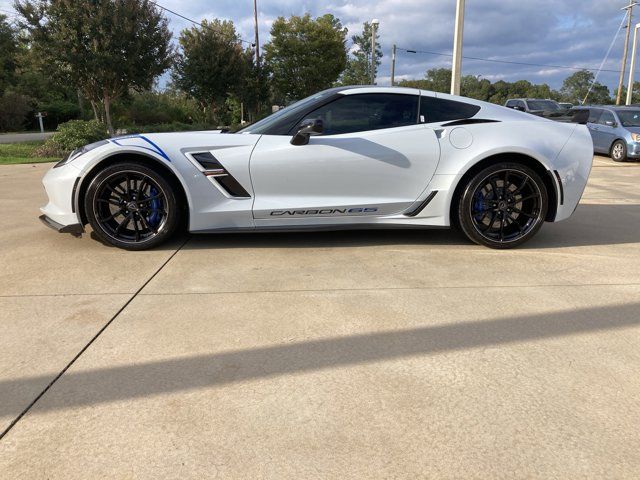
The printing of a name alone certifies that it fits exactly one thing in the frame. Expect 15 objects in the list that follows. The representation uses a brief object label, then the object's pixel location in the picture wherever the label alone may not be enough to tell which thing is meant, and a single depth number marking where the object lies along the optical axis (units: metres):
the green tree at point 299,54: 36.00
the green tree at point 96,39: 14.79
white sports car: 4.22
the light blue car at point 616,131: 12.95
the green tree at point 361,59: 59.98
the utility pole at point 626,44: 36.08
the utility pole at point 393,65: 38.78
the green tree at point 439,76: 100.00
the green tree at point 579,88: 97.12
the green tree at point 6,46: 26.62
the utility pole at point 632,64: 32.41
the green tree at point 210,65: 25.14
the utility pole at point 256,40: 31.15
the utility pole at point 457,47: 12.68
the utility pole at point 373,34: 26.64
